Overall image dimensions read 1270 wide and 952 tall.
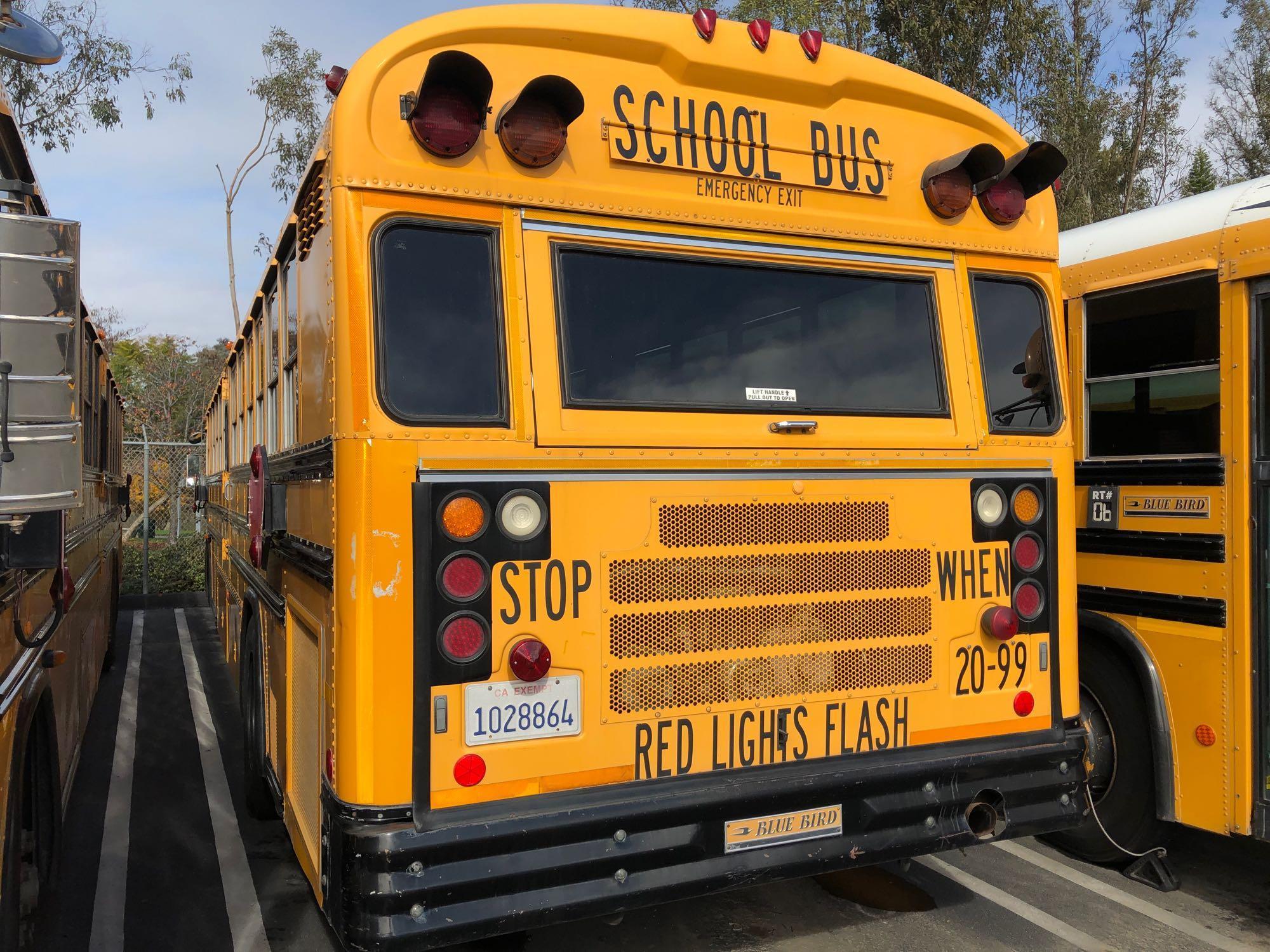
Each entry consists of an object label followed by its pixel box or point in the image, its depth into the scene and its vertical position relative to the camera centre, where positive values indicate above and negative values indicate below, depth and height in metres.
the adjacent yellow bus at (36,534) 2.12 -0.13
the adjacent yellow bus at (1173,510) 3.64 -0.18
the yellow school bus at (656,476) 2.60 +0.00
